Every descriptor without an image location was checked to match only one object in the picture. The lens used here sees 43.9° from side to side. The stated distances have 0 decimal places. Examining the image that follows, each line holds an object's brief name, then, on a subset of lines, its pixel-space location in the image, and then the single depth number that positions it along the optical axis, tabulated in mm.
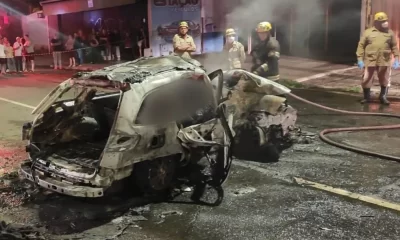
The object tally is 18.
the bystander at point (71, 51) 21344
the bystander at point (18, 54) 20016
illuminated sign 19884
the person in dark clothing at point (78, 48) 21500
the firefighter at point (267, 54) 8484
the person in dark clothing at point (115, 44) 22062
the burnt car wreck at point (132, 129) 5230
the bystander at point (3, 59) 19547
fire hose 7123
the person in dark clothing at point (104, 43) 22344
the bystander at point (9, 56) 19688
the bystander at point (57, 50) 21500
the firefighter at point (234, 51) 9930
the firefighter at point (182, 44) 10641
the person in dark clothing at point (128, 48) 21734
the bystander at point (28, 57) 20438
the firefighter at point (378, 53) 10688
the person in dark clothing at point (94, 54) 22172
